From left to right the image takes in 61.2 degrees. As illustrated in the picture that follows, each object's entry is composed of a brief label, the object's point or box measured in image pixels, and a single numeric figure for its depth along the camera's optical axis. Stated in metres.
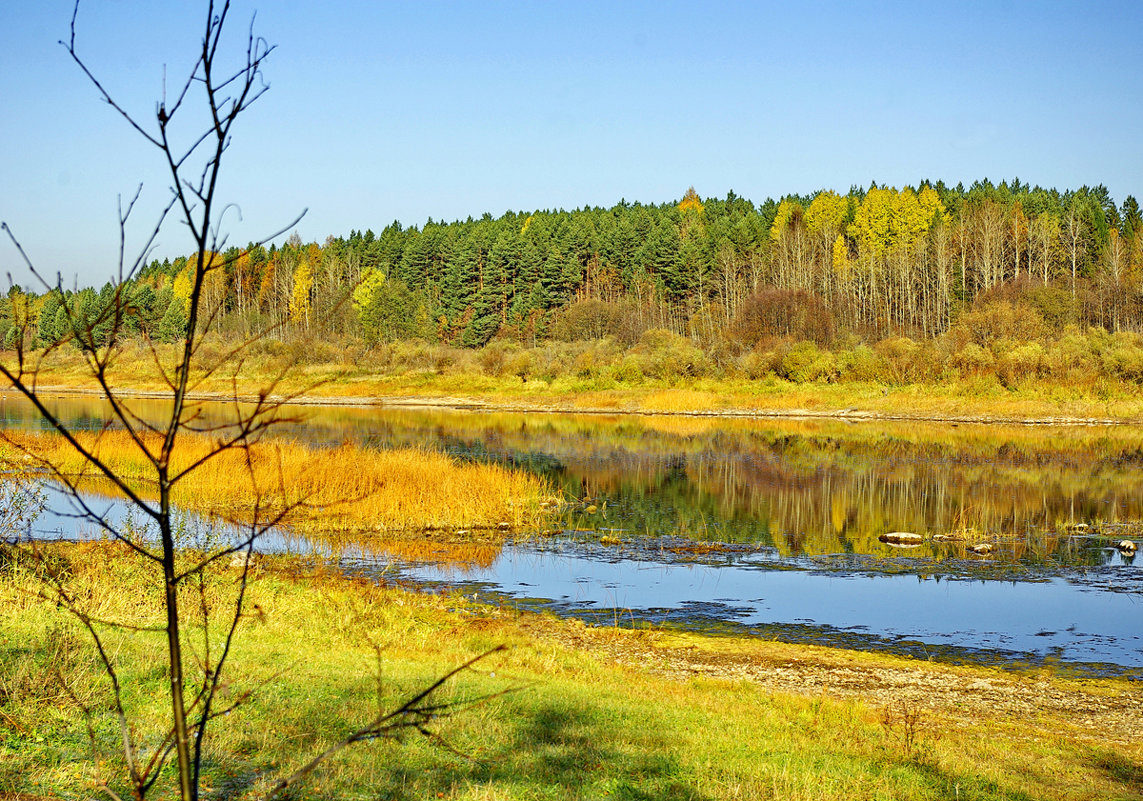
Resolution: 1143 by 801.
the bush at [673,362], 68.50
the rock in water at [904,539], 22.17
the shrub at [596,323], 85.12
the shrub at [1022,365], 56.88
